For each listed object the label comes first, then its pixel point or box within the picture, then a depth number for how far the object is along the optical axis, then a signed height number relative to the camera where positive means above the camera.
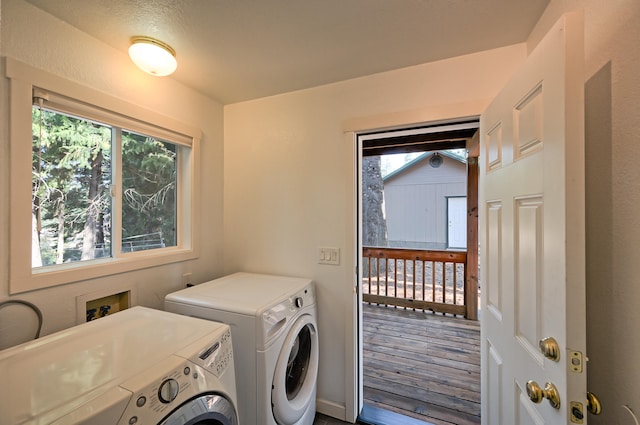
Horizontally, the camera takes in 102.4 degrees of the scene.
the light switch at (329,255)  1.84 -0.31
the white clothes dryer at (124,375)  0.66 -0.50
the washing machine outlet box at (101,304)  1.31 -0.51
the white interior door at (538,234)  0.67 -0.07
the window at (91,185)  1.12 +0.16
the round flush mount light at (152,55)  1.33 +0.83
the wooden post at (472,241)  3.29 -0.37
